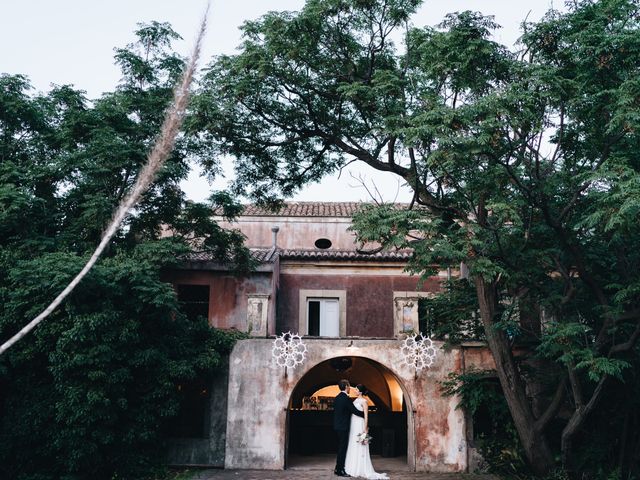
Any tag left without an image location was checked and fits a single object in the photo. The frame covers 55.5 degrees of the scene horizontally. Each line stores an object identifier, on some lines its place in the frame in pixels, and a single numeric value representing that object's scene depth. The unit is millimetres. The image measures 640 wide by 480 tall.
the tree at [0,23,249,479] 12648
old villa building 14758
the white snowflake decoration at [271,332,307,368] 15070
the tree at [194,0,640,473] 10398
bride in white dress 13203
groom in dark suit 13297
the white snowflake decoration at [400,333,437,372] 15133
